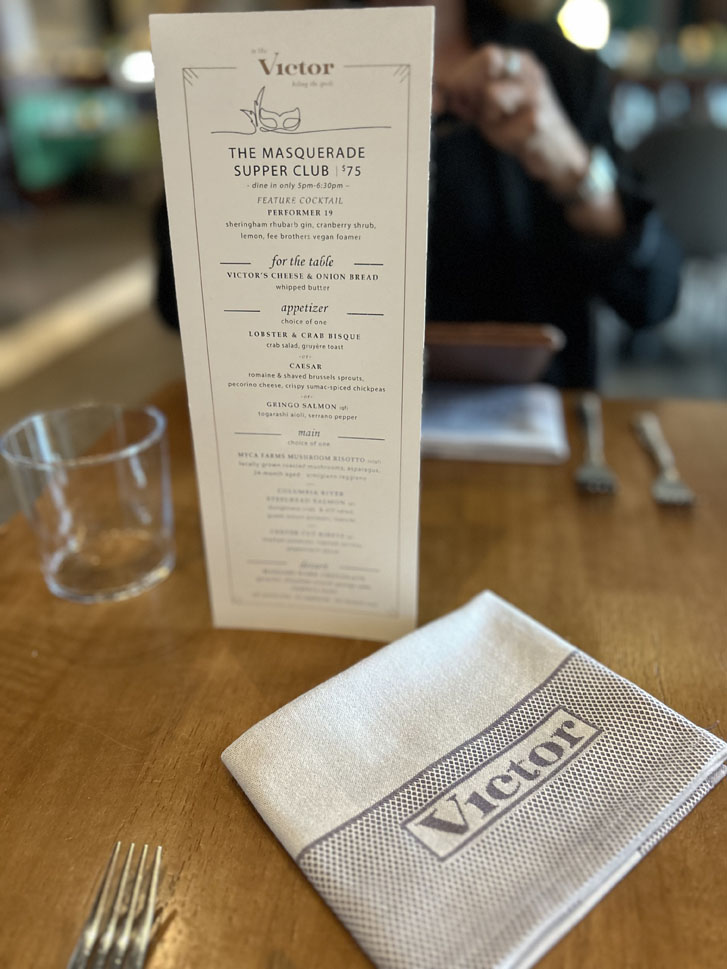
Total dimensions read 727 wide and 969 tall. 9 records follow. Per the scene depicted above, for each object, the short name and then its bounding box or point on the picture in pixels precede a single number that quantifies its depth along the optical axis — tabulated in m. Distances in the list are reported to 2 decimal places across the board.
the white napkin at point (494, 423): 0.69
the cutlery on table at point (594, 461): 0.64
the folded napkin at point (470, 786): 0.29
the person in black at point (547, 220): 0.99
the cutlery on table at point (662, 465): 0.62
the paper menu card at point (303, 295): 0.35
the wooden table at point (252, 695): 0.30
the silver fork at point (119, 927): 0.29
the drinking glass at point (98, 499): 0.53
